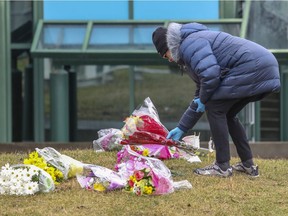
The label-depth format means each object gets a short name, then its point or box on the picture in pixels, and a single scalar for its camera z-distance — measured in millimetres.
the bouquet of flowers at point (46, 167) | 9143
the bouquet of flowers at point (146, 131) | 9941
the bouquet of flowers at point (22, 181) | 8238
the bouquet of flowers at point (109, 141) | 11944
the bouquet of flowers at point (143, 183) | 8202
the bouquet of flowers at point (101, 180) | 8526
